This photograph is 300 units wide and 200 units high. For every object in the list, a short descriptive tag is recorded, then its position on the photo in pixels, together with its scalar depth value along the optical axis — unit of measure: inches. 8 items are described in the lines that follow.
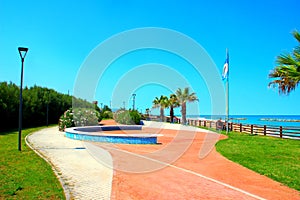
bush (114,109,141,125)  1301.7
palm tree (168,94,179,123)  1742.1
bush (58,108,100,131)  930.1
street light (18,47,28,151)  456.1
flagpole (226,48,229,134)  907.4
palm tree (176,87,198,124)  1646.2
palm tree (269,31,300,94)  362.6
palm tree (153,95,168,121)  1939.0
